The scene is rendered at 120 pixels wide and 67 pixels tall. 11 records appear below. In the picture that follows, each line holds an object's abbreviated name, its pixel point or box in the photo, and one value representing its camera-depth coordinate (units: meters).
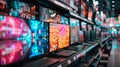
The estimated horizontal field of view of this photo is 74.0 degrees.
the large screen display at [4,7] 0.82
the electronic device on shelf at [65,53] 0.99
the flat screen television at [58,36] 0.99
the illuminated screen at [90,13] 3.01
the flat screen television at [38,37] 0.77
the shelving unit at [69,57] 0.79
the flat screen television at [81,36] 1.90
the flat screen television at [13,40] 0.58
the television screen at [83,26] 2.53
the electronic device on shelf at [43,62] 0.71
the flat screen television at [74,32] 1.63
